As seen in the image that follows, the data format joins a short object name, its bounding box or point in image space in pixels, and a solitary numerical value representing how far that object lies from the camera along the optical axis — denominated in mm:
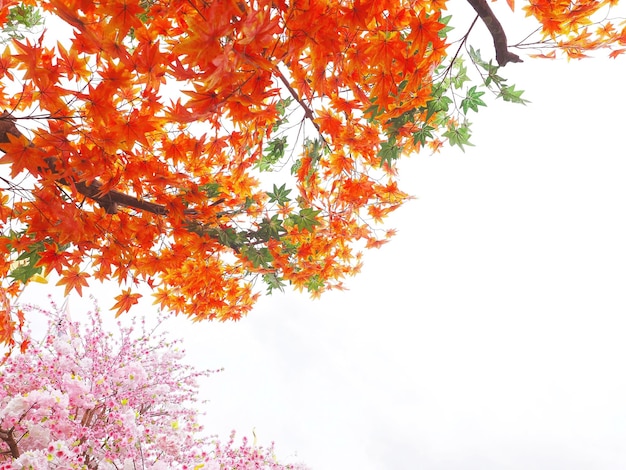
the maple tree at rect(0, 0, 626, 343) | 779
